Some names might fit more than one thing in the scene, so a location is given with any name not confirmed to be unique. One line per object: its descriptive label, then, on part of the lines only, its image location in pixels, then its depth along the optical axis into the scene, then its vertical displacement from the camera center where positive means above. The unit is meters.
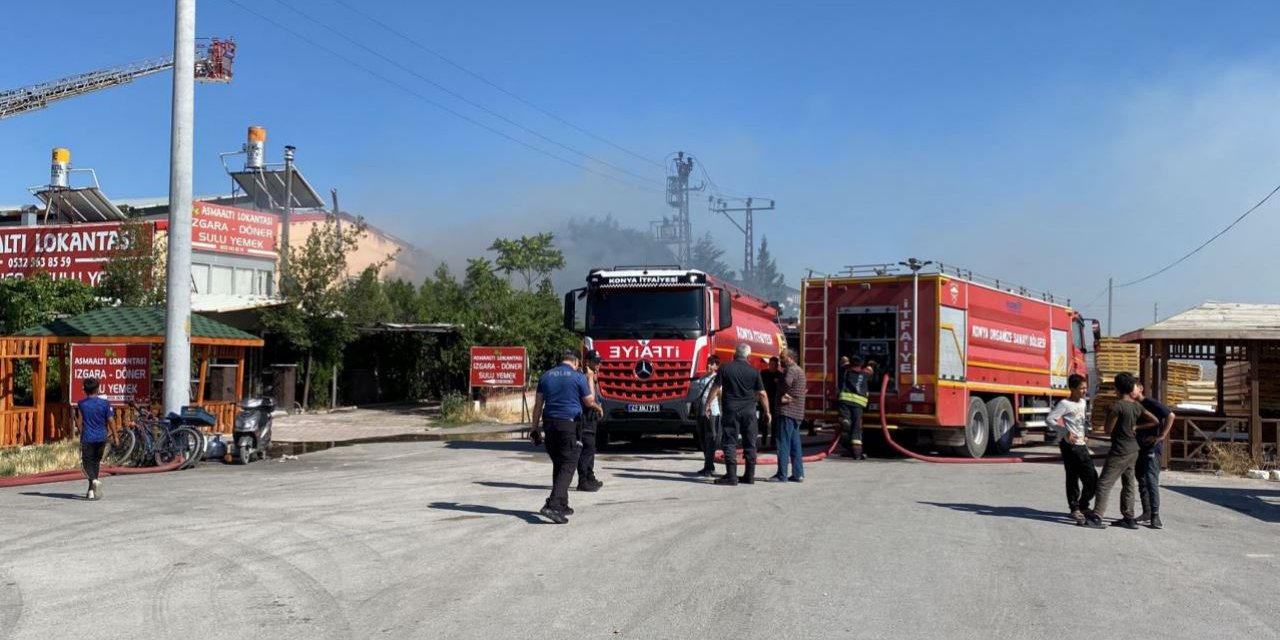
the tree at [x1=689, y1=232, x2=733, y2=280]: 134.66 +14.88
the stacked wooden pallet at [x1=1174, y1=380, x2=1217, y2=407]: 27.95 -0.56
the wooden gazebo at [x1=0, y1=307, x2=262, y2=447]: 19.88 +0.13
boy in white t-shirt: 10.72 -0.87
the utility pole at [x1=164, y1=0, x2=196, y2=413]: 18.14 +2.72
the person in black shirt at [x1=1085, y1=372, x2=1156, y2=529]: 10.51 -0.69
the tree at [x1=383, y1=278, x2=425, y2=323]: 36.25 +2.10
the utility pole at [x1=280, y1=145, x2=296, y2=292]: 30.95 +5.66
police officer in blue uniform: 10.34 -0.62
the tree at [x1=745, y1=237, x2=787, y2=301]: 150.62 +13.37
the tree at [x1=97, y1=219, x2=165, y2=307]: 30.97 +2.61
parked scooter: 17.03 -1.26
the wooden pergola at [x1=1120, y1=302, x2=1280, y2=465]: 16.72 +0.30
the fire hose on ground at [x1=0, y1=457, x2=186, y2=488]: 13.73 -1.70
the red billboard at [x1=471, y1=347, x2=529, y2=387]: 25.83 -0.14
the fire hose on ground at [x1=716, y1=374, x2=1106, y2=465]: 17.50 -1.56
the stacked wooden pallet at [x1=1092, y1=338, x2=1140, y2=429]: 29.73 +0.39
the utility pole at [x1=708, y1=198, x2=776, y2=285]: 83.31 +10.60
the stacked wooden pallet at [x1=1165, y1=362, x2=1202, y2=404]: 26.69 -0.15
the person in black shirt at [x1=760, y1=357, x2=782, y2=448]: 18.69 -0.31
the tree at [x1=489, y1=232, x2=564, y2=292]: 52.78 +5.44
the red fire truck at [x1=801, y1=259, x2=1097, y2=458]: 17.62 +0.34
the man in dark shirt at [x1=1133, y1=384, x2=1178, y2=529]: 10.57 -0.90
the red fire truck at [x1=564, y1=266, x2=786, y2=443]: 17.55 +0.46
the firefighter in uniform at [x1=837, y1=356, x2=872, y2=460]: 17.44 -0.58
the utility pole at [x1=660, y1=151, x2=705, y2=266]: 112.25 +18.69
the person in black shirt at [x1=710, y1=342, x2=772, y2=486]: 13.40 -0.48
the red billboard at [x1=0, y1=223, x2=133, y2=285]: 36.72 +3.82
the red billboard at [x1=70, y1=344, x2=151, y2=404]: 17.36 -0.26
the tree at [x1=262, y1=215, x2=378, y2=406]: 30.08 +1.68
